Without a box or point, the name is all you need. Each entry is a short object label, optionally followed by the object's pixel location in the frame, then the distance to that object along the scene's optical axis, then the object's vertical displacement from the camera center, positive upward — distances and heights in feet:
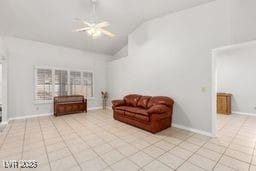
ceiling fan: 11.34 +4.97
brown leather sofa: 12.05 -2.69
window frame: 17.97 +1.46
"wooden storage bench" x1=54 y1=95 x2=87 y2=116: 18.48 -2.81
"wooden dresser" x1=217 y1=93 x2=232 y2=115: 18.79 -2.62
